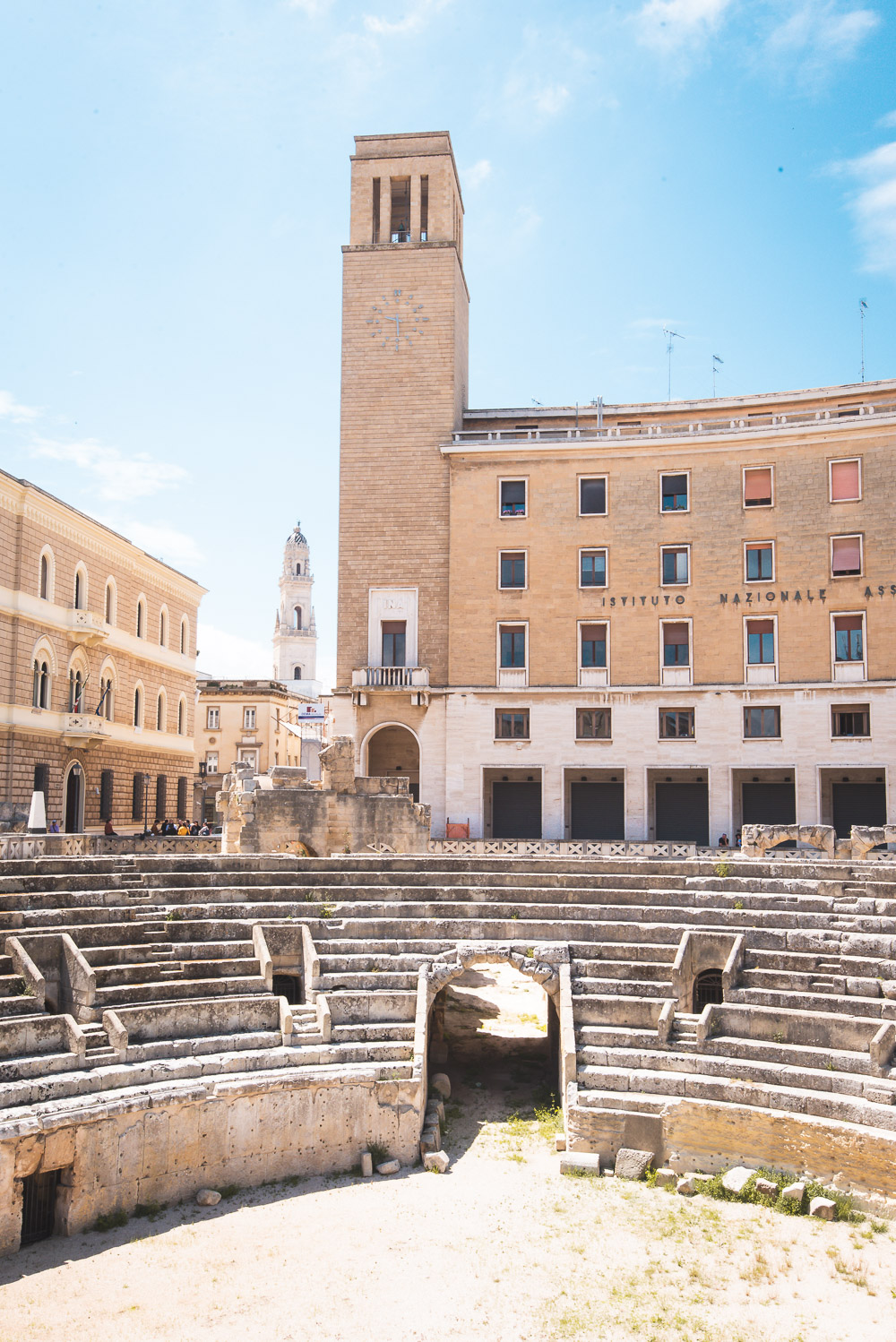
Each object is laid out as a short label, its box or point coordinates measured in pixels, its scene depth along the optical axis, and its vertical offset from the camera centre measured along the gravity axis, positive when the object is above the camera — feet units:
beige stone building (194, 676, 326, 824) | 199.31 +8.49
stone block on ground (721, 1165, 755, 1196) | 42.98 -16.74
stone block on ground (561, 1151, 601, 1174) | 45.37 -16.93
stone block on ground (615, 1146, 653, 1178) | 45.27 -16.88
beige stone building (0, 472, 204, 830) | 108.64 +12.26
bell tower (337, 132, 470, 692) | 124.47 +40.32
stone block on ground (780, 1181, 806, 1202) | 41.55 -16.54
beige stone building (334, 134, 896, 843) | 115.24 +20.89
